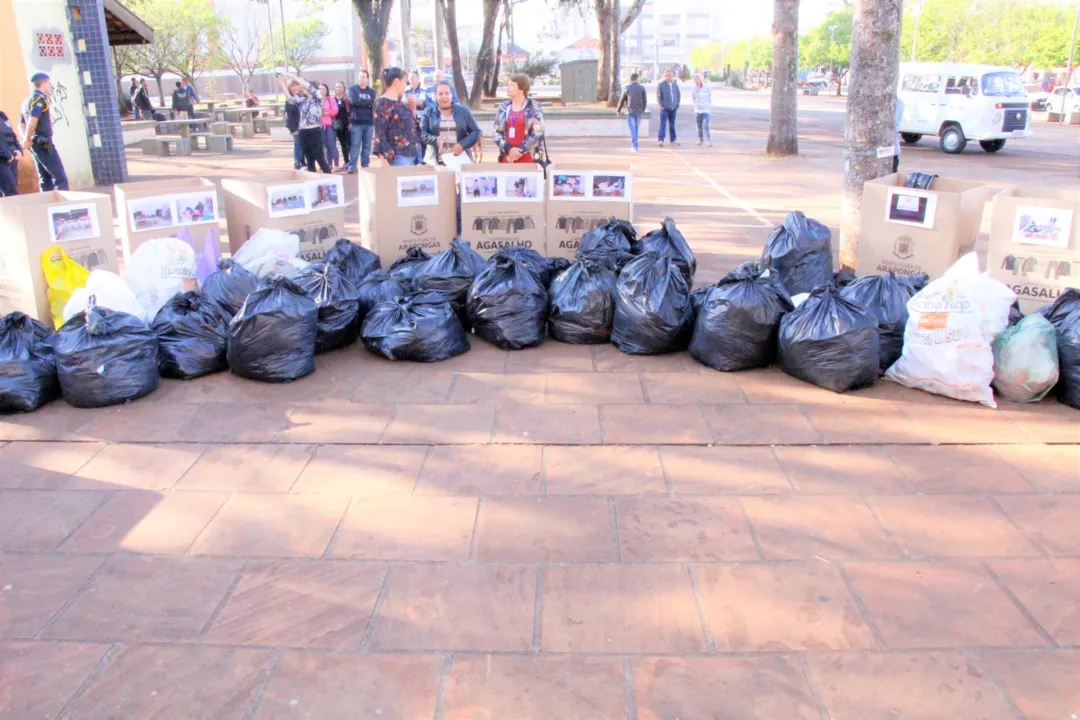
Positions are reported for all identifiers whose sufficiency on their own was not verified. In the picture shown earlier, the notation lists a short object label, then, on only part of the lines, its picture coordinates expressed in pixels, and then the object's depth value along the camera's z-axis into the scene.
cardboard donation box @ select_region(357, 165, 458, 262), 6.81
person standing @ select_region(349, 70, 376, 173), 13.49
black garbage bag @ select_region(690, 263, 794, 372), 5.05
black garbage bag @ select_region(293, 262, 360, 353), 5.54
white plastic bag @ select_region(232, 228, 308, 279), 6.13
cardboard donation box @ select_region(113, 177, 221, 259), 5.95
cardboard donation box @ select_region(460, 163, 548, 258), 6.88
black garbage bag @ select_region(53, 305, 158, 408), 4.71
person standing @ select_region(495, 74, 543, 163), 7.65
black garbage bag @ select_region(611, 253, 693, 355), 5.38
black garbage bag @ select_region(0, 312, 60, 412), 4.68
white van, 19.03
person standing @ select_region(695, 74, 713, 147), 20.20
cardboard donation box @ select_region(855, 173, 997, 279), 5.70
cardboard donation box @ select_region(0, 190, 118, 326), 5.33
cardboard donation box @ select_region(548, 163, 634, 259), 6.90
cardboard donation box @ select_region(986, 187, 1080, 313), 5.15
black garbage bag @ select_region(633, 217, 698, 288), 6.33
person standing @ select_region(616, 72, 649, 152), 18.97
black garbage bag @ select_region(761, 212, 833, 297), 6.07
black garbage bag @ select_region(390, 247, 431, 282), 6.19
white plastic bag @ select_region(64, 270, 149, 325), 5.18
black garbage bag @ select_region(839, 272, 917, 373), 5.02
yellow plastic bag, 5.41
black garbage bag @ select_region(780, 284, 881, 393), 4.75
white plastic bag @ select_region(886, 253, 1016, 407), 4.61
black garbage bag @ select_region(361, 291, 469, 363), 5.40
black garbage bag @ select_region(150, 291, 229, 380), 5.16
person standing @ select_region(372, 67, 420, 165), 8.09
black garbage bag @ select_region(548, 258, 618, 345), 5.62
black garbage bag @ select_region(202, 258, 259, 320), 5.58
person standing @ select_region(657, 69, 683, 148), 19.39
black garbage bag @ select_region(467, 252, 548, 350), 5.58
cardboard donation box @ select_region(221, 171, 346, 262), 6.45
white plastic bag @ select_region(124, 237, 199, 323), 5.71
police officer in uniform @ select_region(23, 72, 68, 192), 9.58
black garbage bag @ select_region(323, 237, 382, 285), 6.27
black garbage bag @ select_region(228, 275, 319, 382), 4.98
